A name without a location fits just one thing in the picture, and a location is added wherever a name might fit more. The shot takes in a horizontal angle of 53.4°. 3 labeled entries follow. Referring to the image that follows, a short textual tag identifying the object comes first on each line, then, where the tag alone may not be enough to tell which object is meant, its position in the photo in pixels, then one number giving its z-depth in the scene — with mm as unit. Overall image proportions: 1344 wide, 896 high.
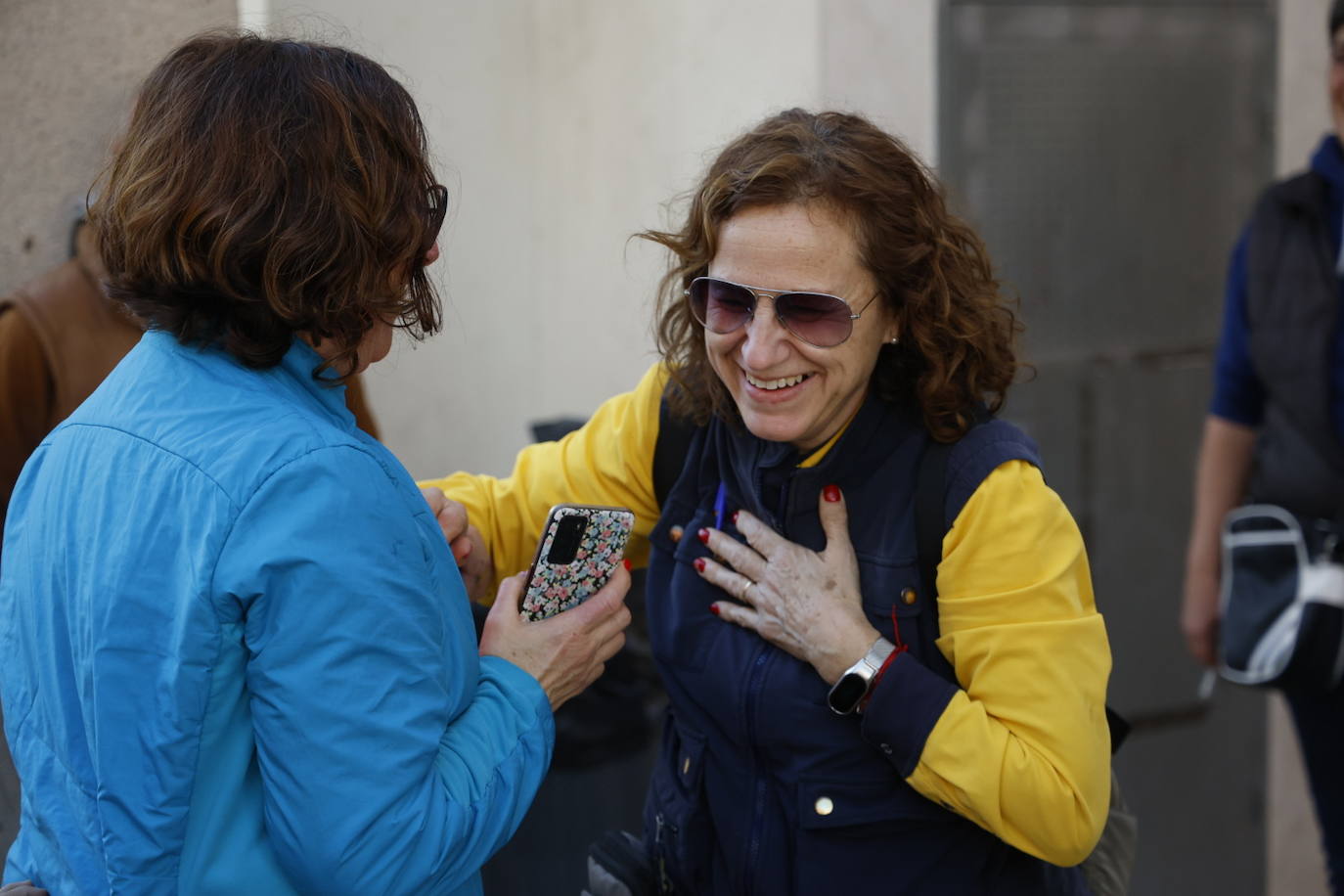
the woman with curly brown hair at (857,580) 1746
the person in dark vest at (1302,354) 2791
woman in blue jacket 1331
